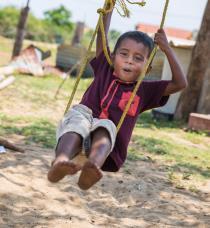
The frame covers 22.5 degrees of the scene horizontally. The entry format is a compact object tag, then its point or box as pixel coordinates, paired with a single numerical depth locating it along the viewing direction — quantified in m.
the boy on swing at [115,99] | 3.30
